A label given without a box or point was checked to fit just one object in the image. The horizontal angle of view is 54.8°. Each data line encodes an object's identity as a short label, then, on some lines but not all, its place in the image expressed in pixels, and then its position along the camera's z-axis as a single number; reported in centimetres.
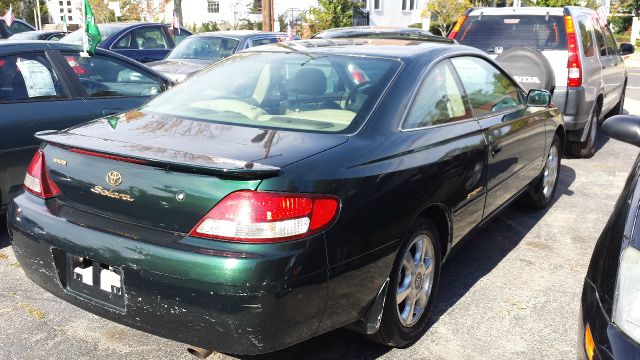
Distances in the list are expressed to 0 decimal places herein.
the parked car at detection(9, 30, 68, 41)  1480
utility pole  1586
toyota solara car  239
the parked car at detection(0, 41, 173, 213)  450
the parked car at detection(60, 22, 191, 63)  1227
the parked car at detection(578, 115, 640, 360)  203
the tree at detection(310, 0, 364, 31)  3141
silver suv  688
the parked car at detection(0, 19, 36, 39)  1510
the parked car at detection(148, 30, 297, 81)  1064
